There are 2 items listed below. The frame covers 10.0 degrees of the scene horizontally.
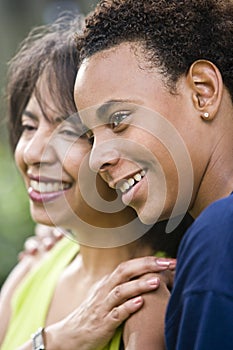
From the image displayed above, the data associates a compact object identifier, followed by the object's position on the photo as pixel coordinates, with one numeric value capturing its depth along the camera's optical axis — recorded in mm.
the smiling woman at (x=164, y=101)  3352
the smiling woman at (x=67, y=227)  3872
